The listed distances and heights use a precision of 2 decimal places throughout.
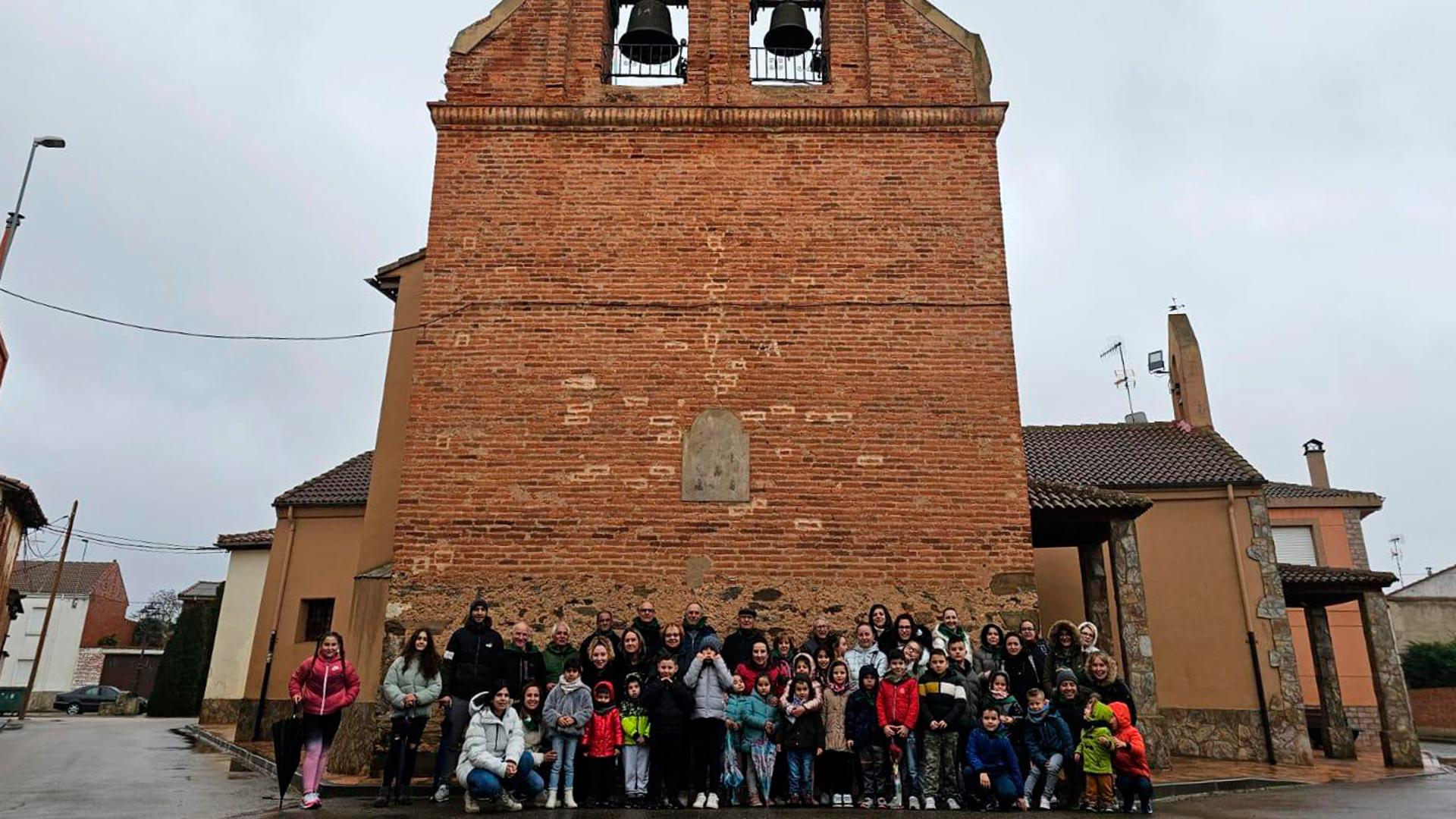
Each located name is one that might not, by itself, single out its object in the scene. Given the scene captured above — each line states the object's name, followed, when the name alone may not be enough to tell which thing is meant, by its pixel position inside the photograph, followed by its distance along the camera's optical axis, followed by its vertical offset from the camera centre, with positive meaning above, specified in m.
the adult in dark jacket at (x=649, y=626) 7.92 +0.56
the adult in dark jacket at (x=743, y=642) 7.80 +0.45
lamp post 12.67 +6.22
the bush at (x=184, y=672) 30.16 +0.42
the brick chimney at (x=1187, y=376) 18.88 +6.63
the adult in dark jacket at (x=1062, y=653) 7.78 +0.42
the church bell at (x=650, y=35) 10.43 +7.19
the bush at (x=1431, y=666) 25.80 +1.26
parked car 36.72 -0.64
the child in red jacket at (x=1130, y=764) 6.94 -0.43
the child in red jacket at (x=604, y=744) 7.11 -0.36
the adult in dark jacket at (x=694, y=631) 7.66 +0.53
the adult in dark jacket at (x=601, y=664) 7.36 +0.23
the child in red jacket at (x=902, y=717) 7.10 -0.12
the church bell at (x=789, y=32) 10.52 +7.27
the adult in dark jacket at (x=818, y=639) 7.83 +0.49
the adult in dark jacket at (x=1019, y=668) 7.67 +0.28
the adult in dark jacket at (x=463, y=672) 7.43 +0.15
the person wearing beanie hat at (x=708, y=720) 7.16 -0.18
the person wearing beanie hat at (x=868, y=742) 7.16 -0.31
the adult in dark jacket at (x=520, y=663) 7.55 +0.24
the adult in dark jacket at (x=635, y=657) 7.52 +0.29
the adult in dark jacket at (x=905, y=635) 7.75 +0.53
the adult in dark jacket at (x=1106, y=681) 7.28 +0.18
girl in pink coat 7.05 -0.05
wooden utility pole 28.25 +1.72
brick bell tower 8.83 +3.65
